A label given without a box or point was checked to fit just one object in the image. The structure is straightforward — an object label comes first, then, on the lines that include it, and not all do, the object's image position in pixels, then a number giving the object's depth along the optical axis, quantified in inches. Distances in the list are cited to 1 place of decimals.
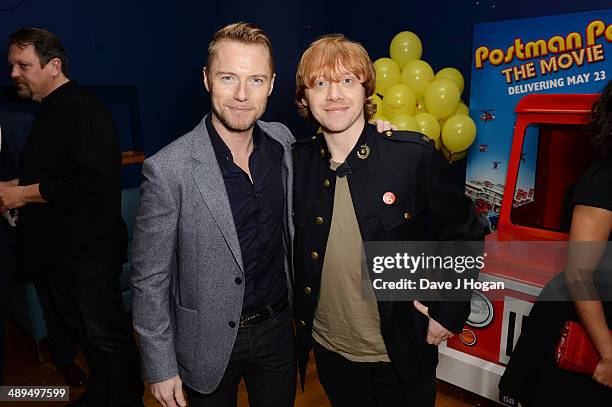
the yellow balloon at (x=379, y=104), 114.0
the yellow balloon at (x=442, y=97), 107.8
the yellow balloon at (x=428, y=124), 107.5
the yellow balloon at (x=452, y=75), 114.0
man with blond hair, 51.6
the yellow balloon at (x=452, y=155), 116.4
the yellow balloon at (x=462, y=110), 114.1
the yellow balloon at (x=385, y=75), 116.1
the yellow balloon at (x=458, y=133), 109.3
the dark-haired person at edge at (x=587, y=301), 53.4
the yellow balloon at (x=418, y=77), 113.3
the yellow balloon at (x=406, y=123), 103.9
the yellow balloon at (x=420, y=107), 114.0
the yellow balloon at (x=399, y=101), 110.0
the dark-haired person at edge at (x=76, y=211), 84.0
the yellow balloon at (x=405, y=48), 119.7
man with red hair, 54.7
